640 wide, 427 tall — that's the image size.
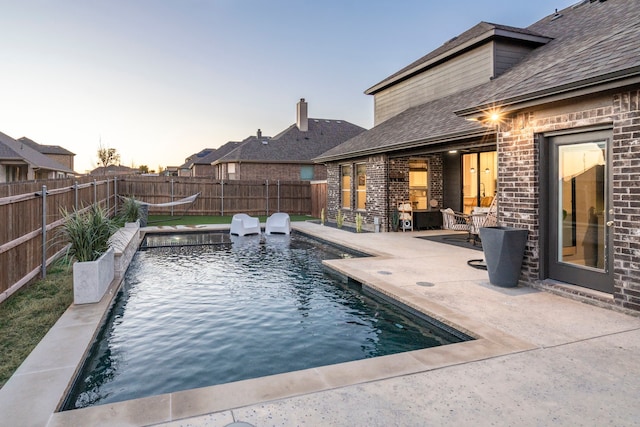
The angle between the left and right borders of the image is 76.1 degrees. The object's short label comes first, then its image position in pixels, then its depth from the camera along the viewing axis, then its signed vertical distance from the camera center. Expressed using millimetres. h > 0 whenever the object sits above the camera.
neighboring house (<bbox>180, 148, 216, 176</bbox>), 39375 +3790
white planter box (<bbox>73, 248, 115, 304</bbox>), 5004 -953
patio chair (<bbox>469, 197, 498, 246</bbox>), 8084 -362
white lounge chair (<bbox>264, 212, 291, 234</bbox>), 13195 -701
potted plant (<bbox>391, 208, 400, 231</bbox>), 12672 -517
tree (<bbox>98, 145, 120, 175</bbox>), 63625 +7629
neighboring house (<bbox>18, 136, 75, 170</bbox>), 50625 +7084
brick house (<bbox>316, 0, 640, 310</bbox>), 4449 +721
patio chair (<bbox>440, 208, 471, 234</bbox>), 9709 -508
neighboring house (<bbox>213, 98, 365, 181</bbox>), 26562 +3238
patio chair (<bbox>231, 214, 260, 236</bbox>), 12695 -691
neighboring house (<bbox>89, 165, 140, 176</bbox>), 62169 +5791
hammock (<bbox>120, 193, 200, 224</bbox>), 14888 +52
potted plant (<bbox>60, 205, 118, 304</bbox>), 5016 -651
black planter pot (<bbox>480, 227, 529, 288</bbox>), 5574 -697
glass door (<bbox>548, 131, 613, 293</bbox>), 4869 -127
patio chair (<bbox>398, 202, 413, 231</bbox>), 12609 -401
